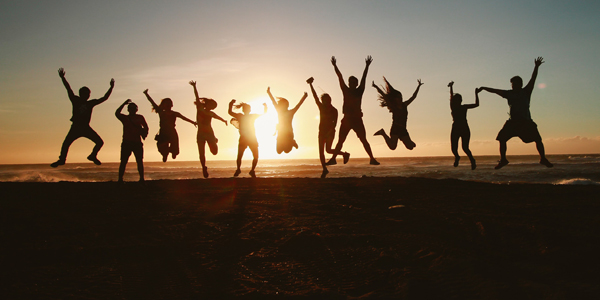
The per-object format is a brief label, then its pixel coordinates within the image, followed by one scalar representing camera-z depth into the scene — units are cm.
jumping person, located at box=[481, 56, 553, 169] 958
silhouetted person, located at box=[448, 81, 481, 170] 1045
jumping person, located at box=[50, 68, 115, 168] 970
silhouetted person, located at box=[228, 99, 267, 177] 1187
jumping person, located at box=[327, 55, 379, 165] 1022
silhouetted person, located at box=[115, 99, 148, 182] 990
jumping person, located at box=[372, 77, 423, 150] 1053
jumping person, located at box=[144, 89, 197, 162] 1121
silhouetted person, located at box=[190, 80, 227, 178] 1172
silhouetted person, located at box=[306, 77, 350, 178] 1075
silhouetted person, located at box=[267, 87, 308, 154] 1134
